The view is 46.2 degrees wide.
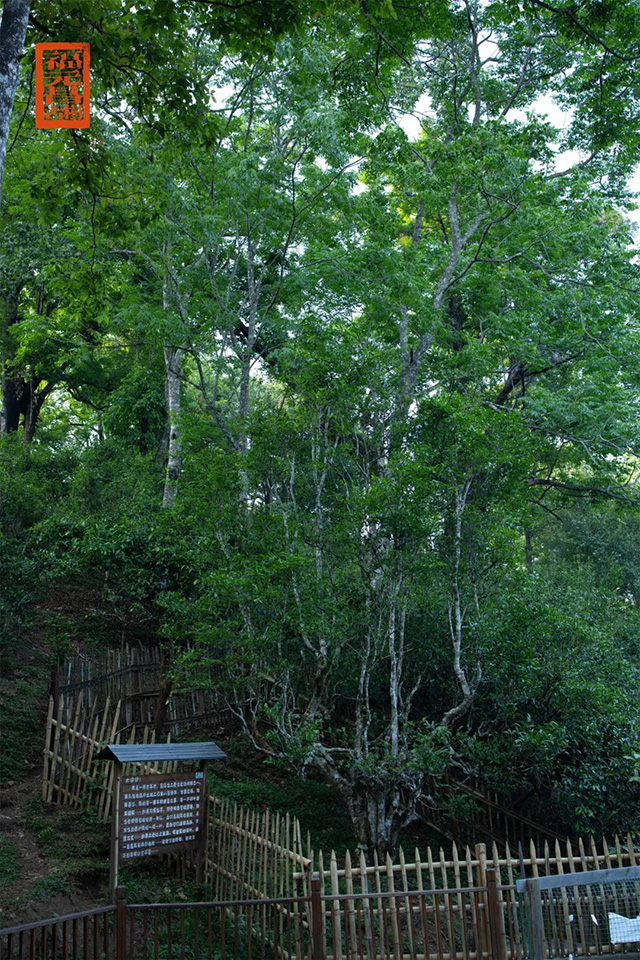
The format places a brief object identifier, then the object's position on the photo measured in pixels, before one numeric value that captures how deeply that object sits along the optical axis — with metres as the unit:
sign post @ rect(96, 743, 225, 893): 7.30
